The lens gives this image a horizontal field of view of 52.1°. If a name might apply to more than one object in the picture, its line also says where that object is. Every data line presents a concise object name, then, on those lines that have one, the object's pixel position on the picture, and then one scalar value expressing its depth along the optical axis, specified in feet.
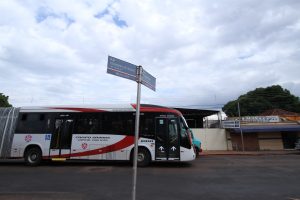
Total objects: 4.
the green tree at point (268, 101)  194.08
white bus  48.24
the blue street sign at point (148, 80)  19.04
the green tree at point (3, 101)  125.08
